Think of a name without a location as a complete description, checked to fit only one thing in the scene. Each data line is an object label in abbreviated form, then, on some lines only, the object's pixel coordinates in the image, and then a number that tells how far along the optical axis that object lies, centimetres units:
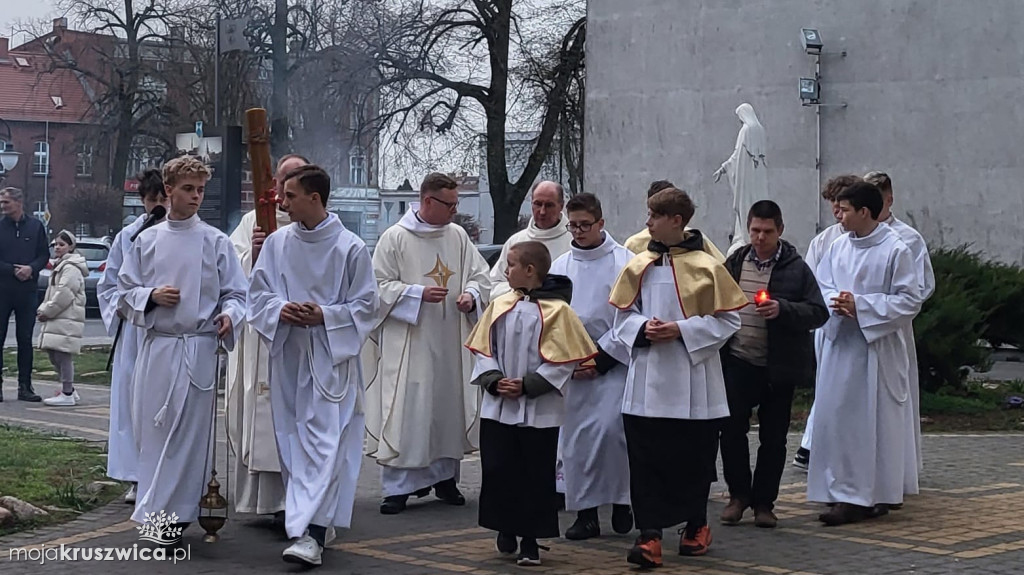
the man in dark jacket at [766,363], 855
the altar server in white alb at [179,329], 762
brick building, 7269
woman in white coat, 1542
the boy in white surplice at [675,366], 766
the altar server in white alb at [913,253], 925
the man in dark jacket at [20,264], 1534
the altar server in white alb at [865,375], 884
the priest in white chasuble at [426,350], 948
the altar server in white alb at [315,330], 755
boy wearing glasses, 838
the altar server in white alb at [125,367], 919
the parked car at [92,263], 3105
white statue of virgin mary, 2272
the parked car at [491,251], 3156
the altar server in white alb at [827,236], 930
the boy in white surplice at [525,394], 752
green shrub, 1415
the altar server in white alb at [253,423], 833
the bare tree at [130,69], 4309
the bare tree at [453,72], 3234
